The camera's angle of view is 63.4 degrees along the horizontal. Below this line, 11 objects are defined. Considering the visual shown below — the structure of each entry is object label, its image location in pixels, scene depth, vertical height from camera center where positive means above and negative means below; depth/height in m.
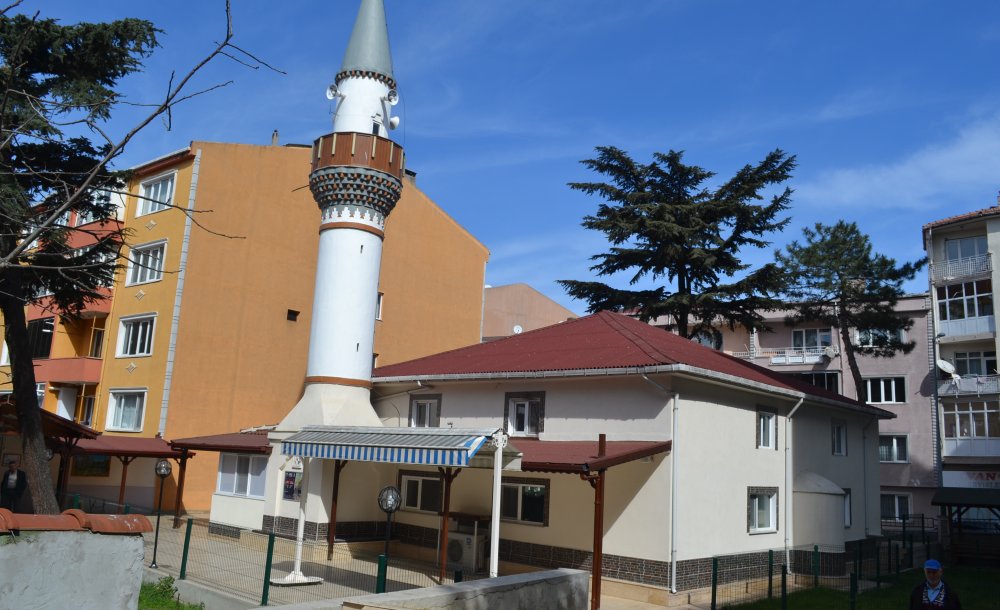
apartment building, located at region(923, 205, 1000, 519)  39.28 +7.43
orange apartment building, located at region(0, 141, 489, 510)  30.50 +5.37
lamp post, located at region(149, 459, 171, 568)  19.98 -0.37
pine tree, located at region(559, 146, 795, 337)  32.41 +9.79
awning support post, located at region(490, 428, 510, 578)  12.29 -0.33
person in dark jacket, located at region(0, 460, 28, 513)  23.64 -1.23
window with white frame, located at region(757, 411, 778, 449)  20.58 +1.37
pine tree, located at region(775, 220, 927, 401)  38.25 +9.84
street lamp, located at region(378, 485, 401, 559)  14.63 -0.63
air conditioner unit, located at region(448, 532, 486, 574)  19.22 -1.96
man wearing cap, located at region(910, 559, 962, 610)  8.92 -1.11
